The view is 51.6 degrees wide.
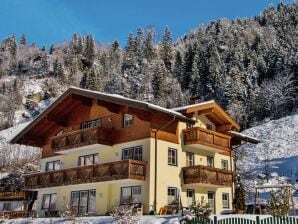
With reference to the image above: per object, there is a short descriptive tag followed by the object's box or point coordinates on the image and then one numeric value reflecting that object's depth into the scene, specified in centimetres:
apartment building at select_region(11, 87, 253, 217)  1925
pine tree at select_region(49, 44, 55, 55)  10898
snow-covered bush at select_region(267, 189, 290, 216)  1445
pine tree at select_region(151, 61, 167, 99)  6967
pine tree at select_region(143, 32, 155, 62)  8580
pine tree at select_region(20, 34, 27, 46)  11587
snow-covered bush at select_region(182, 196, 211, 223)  1342
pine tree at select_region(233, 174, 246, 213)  2173
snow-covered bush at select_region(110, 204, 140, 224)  1390
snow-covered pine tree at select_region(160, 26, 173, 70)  8602
